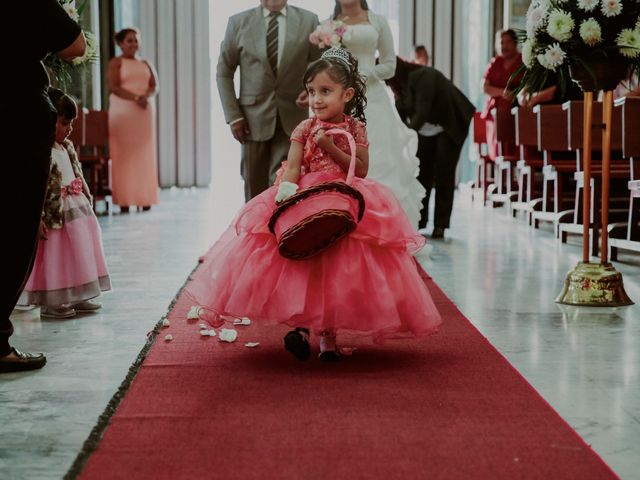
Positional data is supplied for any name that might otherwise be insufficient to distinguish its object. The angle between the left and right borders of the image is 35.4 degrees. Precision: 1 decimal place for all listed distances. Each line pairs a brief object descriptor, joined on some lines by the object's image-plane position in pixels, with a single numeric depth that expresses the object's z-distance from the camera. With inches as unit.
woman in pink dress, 440.5
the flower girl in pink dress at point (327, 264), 126.9
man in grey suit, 230.2
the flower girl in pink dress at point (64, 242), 172.6
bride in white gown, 258.7
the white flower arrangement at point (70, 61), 169.0
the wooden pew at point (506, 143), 424.2
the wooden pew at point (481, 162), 522.0
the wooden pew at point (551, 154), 326.0
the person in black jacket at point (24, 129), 125.0
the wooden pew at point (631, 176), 240.7
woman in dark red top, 457.1
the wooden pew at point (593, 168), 273.8
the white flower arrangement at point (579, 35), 183.8
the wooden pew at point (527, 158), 369.4
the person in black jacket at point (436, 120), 320.2
